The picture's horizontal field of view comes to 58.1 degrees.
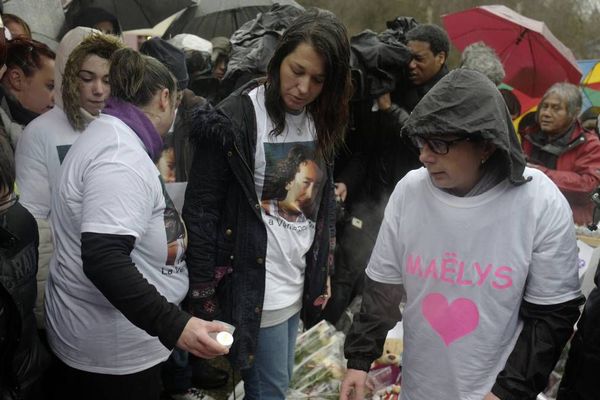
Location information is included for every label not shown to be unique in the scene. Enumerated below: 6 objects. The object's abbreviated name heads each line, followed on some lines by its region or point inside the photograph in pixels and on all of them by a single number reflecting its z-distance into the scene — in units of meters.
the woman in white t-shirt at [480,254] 1.45
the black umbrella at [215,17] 5.90
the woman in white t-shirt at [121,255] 1.45
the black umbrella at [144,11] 5.53
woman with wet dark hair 1.85
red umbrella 5.04
